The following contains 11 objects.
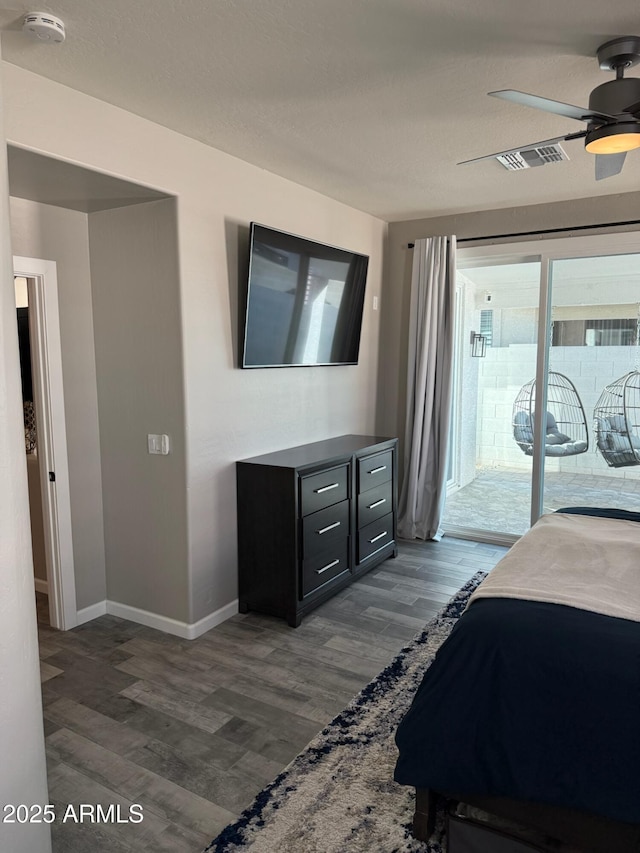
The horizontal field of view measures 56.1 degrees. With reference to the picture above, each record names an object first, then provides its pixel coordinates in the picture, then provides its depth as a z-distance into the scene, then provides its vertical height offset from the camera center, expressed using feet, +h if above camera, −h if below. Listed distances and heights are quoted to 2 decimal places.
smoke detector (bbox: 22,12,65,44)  6.59 +3.72
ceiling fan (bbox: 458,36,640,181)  6.98 +2.87
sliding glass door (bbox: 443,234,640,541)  14.44 -0.63
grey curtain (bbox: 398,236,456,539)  15.78 -0.71
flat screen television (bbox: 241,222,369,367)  11.59 +1.23
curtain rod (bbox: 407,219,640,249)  13.92 +3.07
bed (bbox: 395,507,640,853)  5.24 -3.30
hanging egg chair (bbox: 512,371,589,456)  15.07 -1.56
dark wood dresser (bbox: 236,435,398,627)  11.28 -3.28
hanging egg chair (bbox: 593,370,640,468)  14.35 -1.56
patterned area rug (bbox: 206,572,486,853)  6.29 -5.02
